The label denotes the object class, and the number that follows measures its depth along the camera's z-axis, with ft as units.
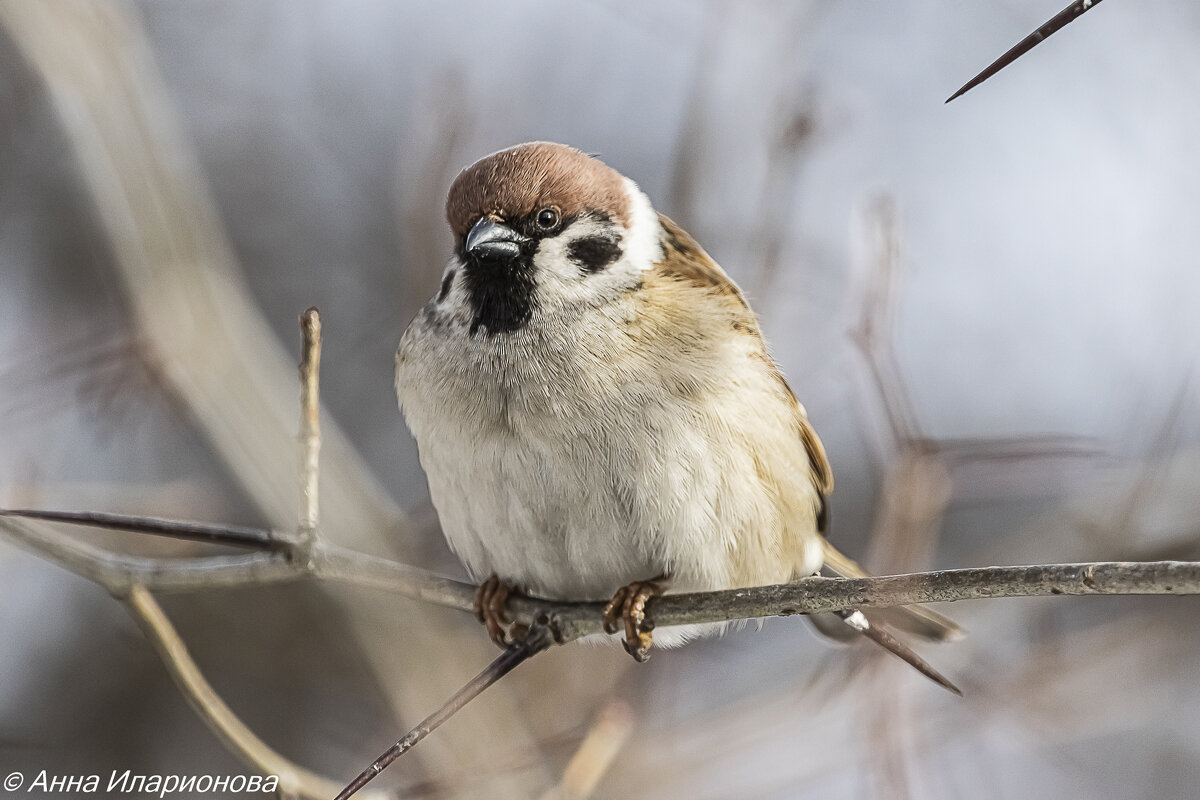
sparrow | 19.27
